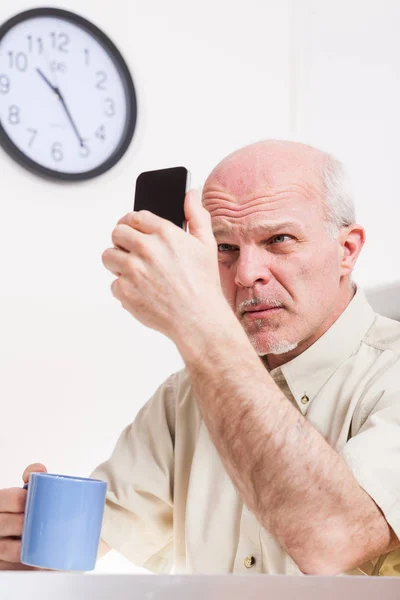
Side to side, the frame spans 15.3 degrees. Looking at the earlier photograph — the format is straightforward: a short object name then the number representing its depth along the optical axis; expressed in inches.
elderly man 58.7
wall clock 93.1
